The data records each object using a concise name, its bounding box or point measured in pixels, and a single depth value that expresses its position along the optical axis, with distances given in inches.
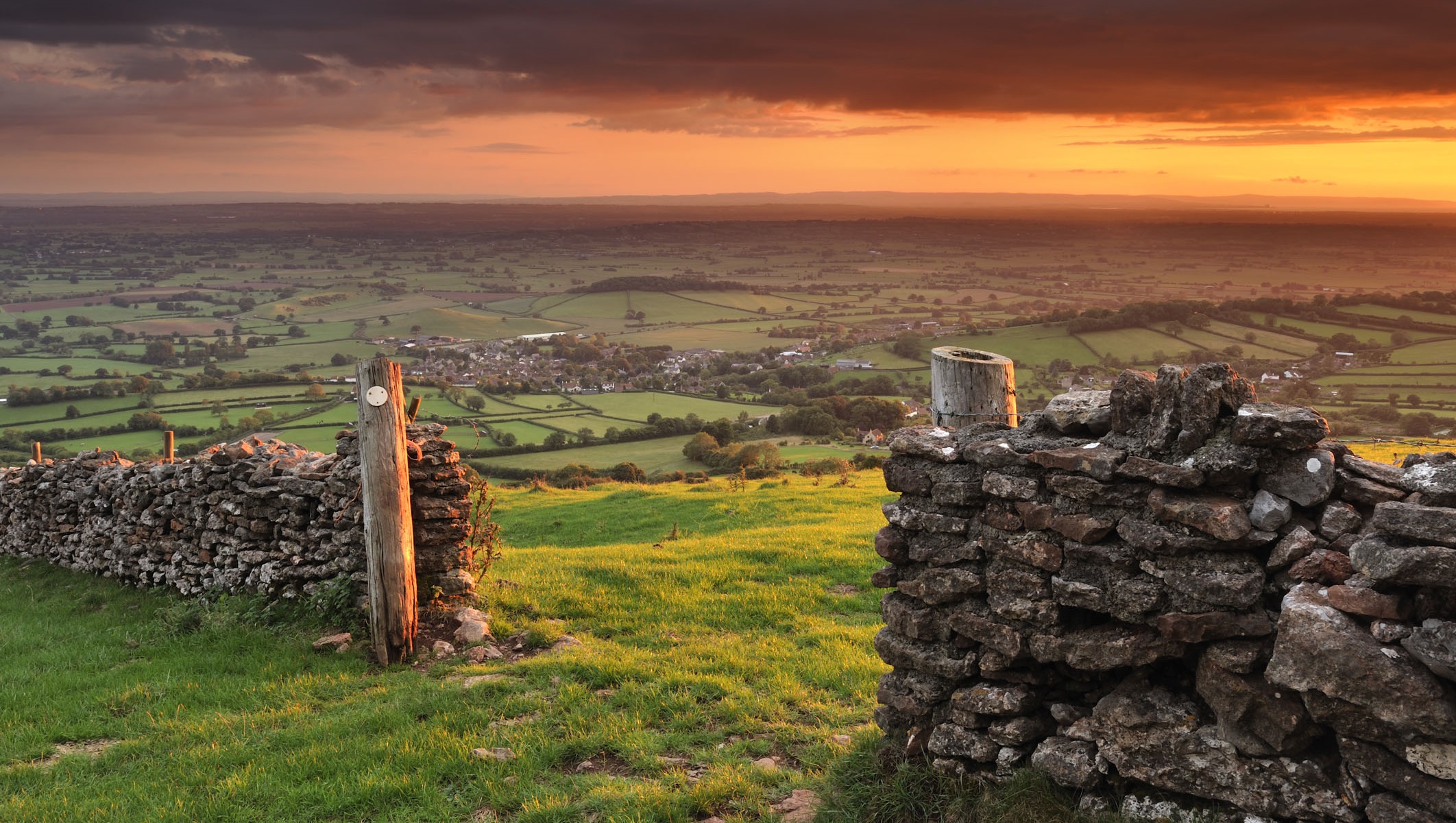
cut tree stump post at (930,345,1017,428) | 264.7
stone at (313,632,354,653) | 397.1
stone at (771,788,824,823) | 237.1
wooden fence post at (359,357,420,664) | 378.3
